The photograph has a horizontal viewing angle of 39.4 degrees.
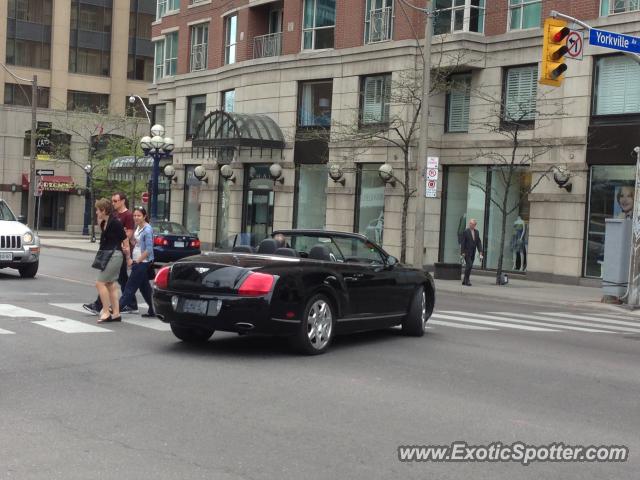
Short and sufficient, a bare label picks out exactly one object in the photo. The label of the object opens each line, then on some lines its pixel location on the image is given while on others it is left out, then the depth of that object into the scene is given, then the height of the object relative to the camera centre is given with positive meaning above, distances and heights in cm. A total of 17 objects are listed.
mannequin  2817 -71
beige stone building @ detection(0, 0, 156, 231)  6062 +899
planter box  2628 -153
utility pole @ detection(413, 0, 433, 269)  2442 +194
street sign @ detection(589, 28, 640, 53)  1814 +383
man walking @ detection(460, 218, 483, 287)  2441 -74
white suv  1964 -118
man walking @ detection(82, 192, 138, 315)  1338 -53
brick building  2598 +322
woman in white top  1352 -89
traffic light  1686 +331
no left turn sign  1853 +377
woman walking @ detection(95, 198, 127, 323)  1269 -97
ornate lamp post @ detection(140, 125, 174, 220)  3416 +216
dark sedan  2591 -116
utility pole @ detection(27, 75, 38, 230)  4328 +160
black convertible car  995 -96
